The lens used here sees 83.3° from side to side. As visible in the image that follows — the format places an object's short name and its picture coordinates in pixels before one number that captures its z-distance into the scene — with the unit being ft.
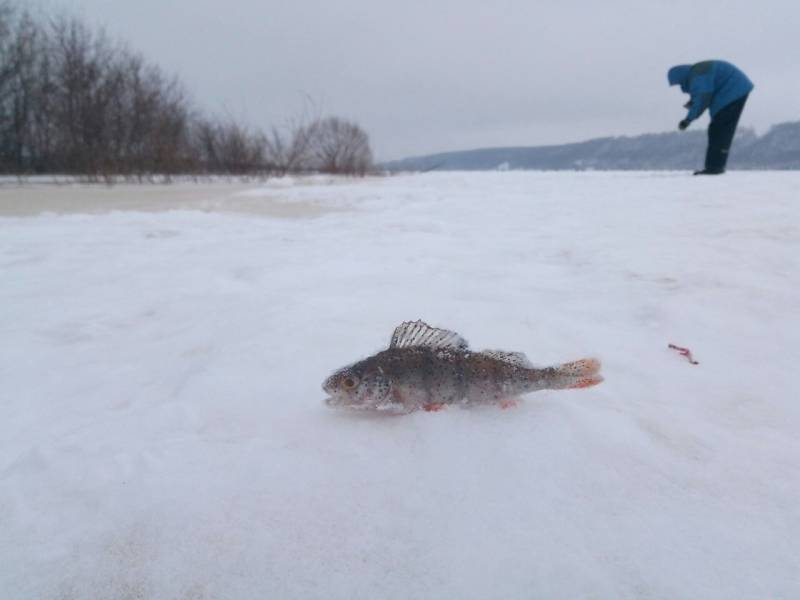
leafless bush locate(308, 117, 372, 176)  83.30
